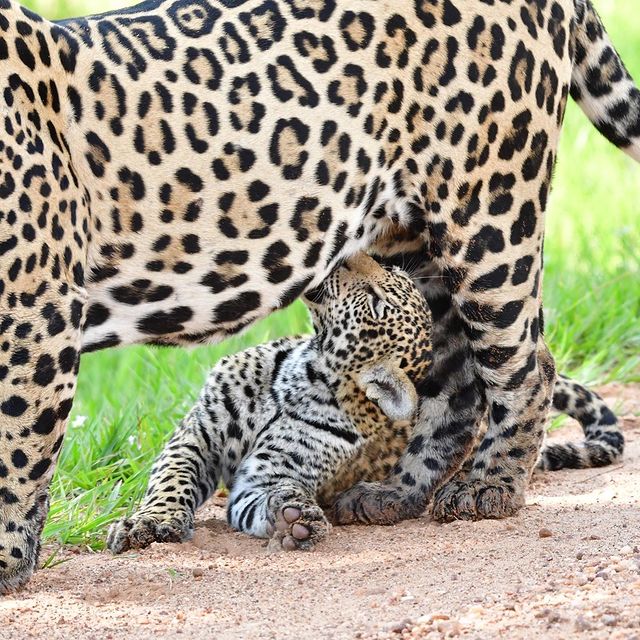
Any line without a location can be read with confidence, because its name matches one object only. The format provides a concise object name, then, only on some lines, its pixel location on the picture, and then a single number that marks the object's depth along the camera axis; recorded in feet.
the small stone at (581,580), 32.83
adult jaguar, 35.78
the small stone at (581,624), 29.09
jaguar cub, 42.91
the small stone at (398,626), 30.83
